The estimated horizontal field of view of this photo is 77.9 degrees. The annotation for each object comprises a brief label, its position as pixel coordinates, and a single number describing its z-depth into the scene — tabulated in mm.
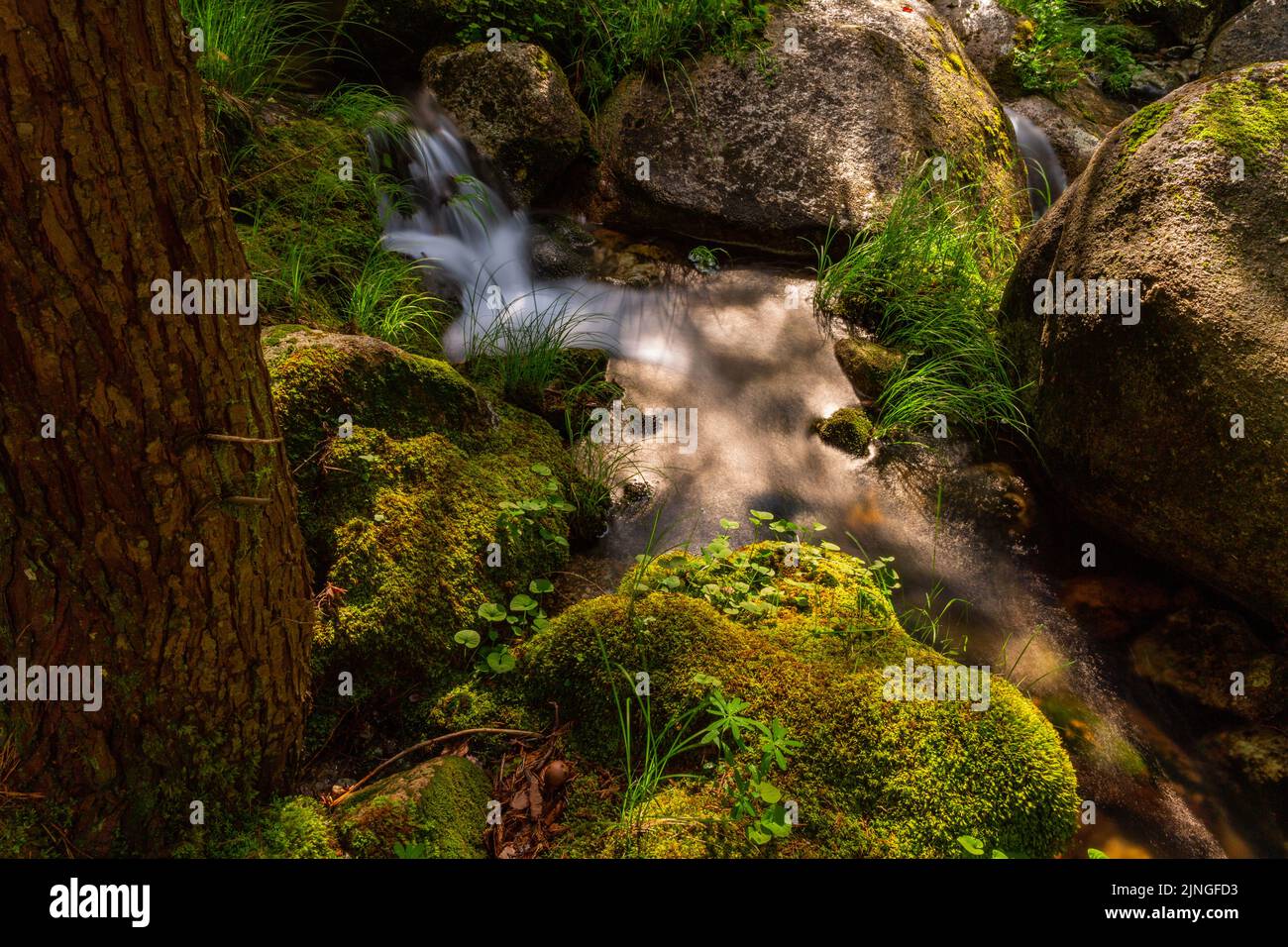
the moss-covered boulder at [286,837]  2141
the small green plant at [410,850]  2164
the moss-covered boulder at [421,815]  2189
